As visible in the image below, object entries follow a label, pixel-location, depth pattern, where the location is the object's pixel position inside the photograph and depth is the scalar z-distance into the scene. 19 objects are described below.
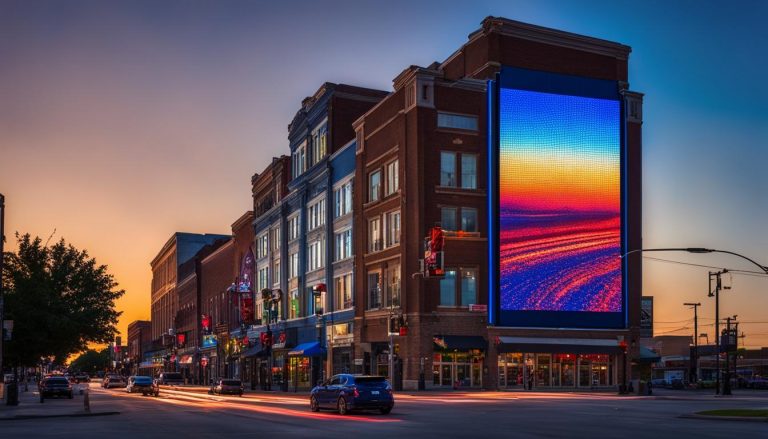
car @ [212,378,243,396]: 69.81
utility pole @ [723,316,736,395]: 64.12
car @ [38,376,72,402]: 63.80
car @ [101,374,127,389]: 114.89
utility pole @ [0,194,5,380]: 48.19
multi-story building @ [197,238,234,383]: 129.38
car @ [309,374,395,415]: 36.12
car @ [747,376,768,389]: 95.36
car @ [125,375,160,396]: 74.44
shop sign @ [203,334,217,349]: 135.25
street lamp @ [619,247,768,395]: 64.22
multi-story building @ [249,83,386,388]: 84.06
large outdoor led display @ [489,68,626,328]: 70.06
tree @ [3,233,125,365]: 60.91
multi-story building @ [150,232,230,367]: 174.12
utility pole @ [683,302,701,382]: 112.62
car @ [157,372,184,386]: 114.69
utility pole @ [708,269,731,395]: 69.75
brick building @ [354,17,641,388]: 68.25
